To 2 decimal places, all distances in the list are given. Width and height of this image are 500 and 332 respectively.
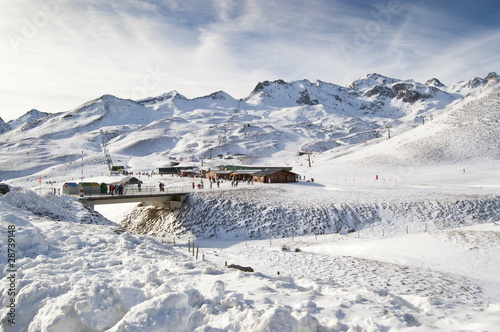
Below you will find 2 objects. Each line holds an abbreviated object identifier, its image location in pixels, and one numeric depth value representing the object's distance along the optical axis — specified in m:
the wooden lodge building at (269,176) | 56.00
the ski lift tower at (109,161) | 108.71
